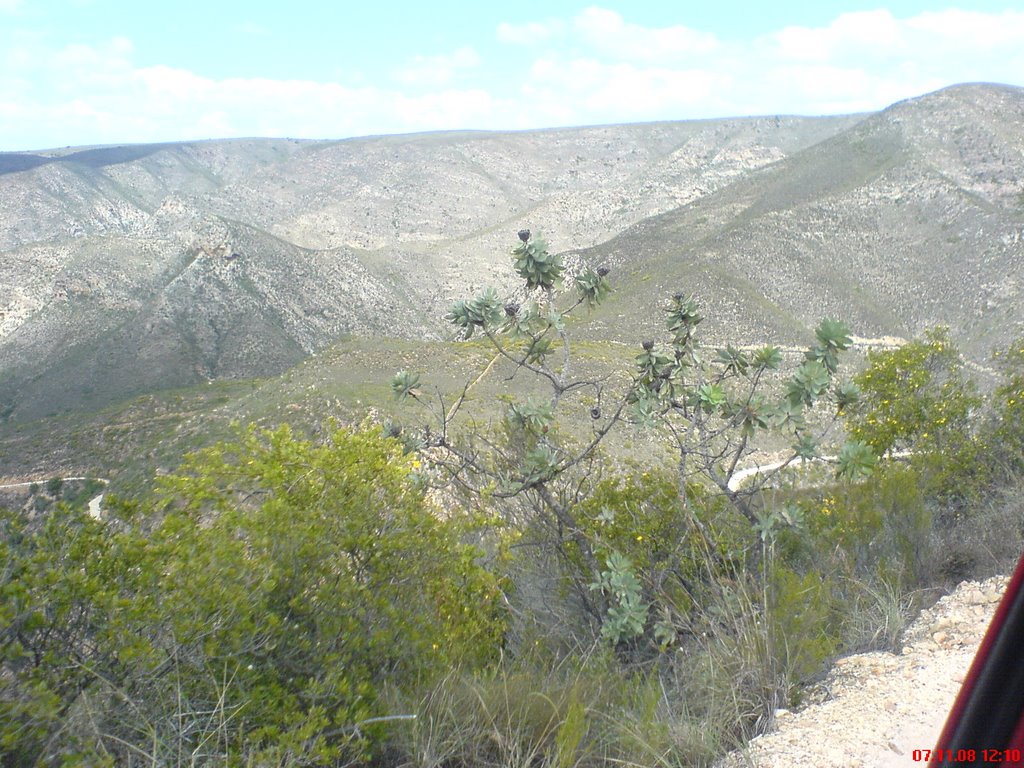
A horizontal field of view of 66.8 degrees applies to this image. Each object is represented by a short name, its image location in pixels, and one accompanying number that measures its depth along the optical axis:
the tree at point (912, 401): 13.34
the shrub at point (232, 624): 3.08
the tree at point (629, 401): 5.84
